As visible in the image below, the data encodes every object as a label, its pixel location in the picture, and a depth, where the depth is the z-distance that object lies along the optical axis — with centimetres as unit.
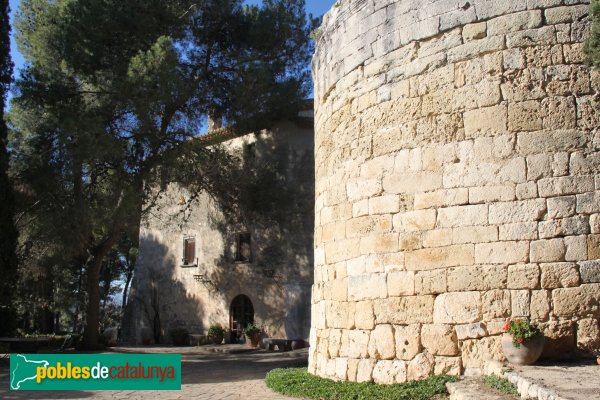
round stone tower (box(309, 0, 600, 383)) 543
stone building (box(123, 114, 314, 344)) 1731
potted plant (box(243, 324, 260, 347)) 1673
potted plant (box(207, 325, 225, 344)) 1827
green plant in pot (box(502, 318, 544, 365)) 510
